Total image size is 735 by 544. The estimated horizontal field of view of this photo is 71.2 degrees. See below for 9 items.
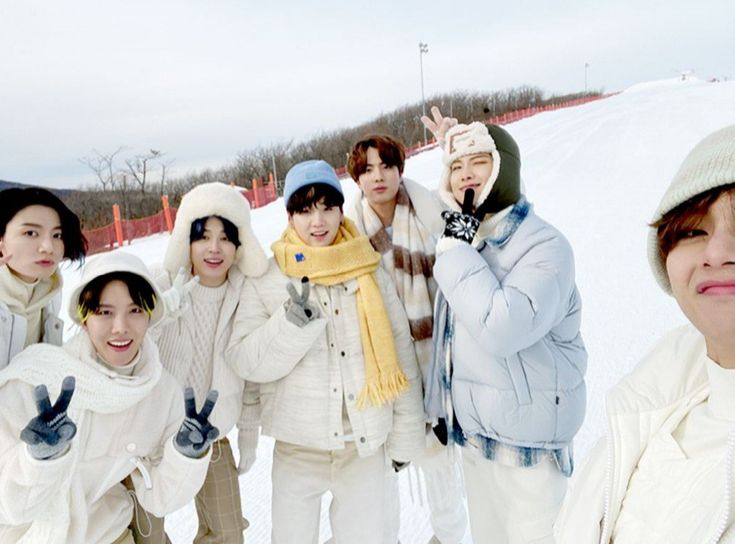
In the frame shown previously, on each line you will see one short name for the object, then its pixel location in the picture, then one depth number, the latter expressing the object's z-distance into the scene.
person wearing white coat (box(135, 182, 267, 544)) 1.96
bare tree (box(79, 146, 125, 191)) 38.56
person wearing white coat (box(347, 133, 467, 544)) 2.15
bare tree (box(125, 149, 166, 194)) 39.59
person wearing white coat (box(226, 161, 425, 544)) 1.92
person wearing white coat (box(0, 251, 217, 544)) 1.33
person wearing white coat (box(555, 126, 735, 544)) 0.81
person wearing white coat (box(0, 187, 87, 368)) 1.67
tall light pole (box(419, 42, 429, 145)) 32.44
